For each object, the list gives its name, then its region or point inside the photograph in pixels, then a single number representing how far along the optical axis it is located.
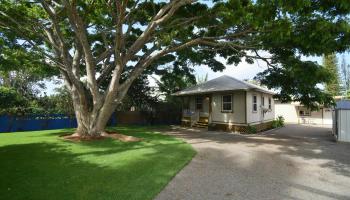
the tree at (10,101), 17.87
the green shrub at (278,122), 22.55
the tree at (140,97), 22.98
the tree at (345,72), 50.28
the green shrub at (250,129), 16.53
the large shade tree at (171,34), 8.59
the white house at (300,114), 28.66
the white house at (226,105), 16.89
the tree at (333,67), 46.90
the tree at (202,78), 41.71
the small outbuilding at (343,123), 12.47
